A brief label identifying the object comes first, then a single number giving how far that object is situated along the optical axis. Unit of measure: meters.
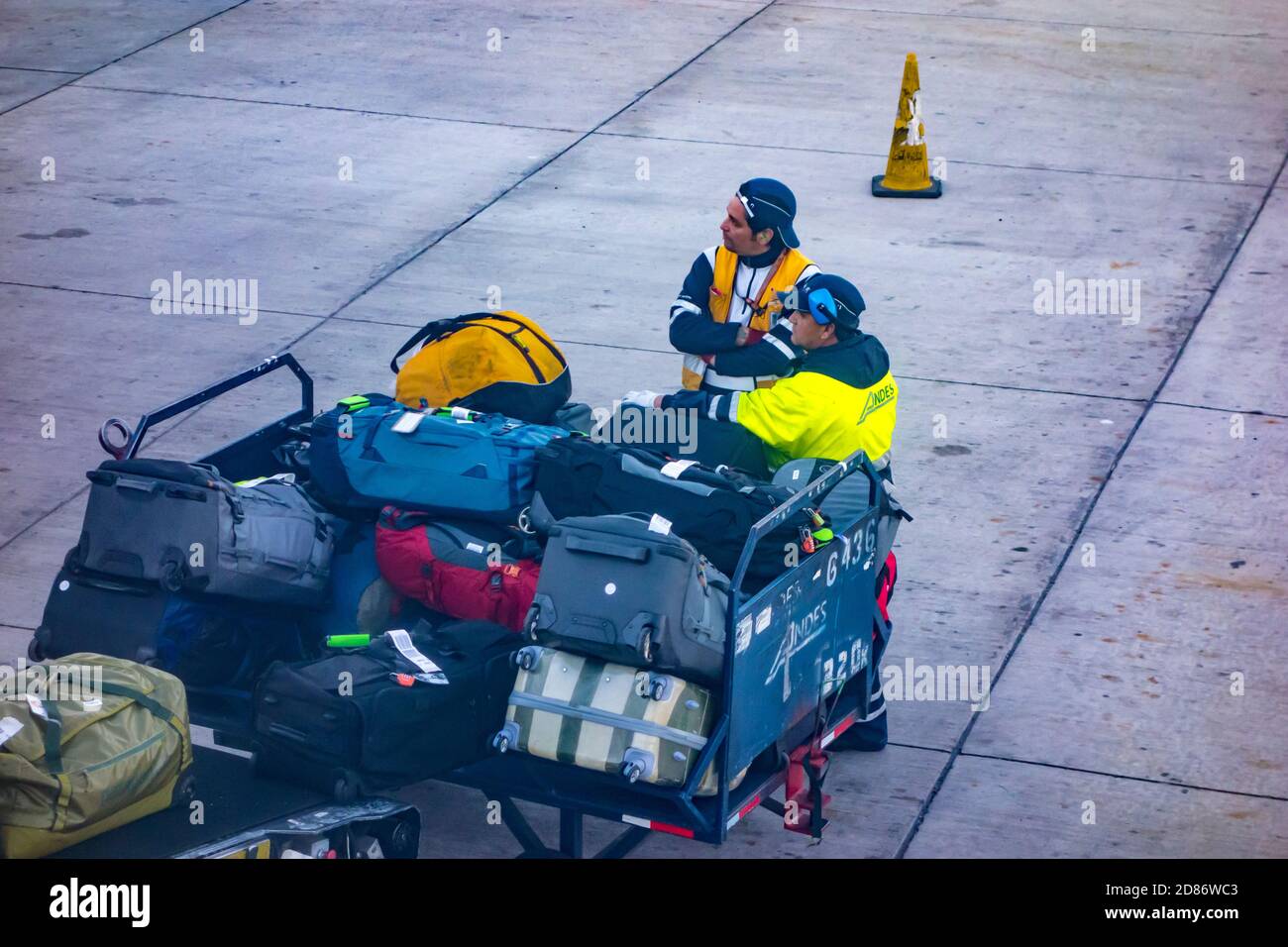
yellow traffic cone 12.19
